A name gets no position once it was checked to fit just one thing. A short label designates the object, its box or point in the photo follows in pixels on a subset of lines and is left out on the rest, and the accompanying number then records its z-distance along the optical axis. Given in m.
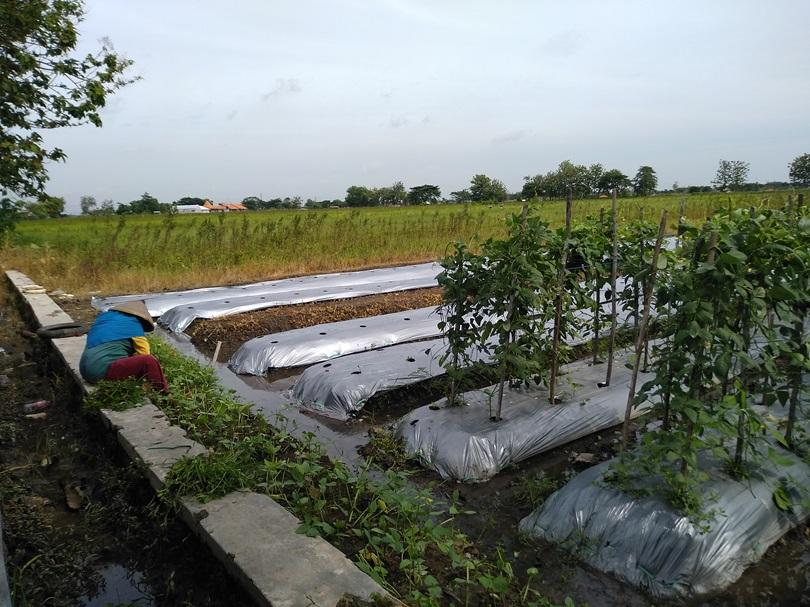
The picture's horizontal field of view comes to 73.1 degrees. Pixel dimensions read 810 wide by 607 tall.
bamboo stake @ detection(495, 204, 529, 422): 3.67
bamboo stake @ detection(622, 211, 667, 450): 3.00
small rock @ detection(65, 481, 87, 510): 3.39
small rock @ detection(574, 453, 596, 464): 3.72
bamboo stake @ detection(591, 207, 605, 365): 4.80
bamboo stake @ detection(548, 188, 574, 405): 3.90
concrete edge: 2.21
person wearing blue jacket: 4.54
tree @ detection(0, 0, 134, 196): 4.89
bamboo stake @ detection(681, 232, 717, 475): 2.64
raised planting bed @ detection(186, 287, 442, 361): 7.27
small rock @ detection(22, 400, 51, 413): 4.96
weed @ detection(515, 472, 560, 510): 3.25
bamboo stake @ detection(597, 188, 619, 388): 4.12
